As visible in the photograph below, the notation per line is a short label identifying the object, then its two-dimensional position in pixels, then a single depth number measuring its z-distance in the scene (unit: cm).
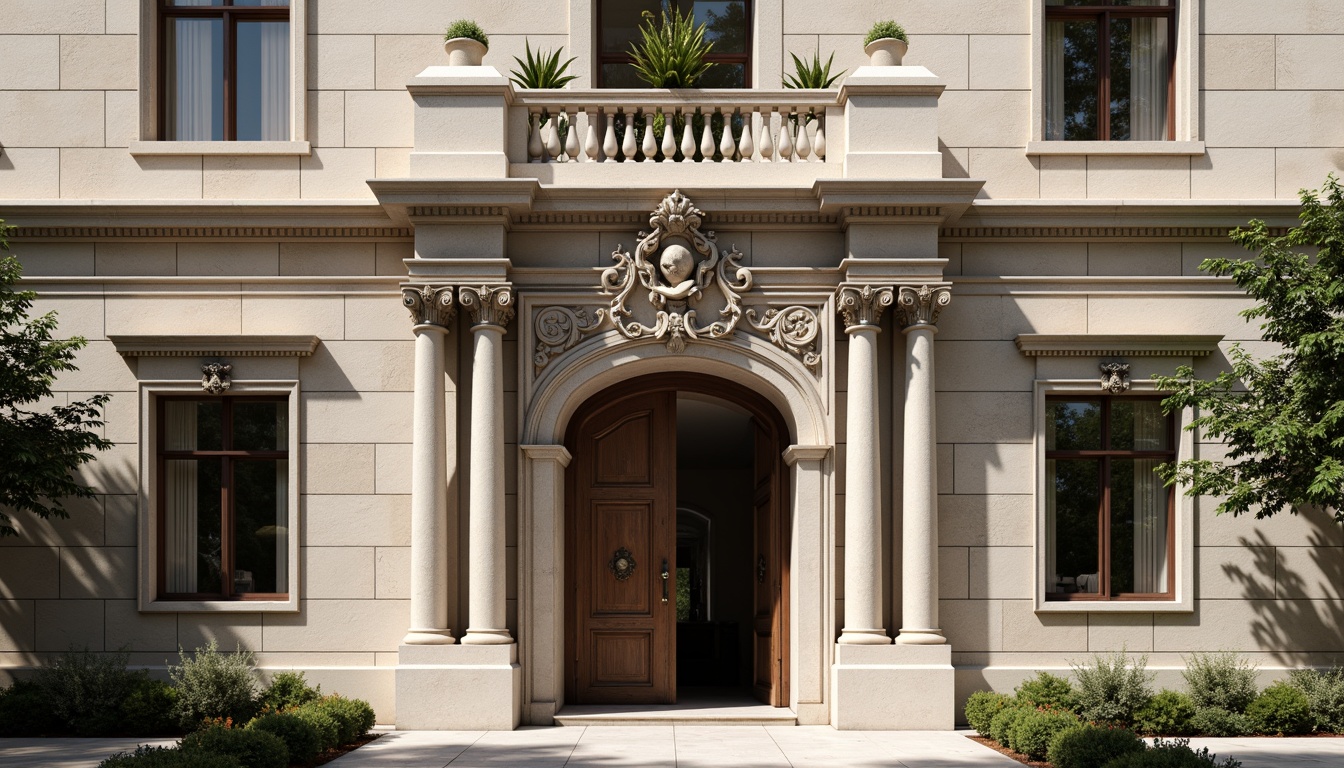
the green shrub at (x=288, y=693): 1332
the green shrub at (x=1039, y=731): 1135
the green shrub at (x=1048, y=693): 1310
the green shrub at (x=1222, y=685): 1339
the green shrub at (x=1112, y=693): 1293
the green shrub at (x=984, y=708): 1302
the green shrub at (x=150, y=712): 1293
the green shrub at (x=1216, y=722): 1313
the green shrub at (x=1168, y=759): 914
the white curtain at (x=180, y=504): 1455
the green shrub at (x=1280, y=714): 1320
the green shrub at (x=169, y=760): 900
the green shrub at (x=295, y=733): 1090
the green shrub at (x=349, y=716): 1207
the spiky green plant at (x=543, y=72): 1441
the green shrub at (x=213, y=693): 1288
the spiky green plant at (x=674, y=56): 1441
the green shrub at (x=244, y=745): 997
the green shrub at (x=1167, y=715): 1294
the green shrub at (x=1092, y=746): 1005
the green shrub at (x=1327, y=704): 1337
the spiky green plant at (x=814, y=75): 1448
